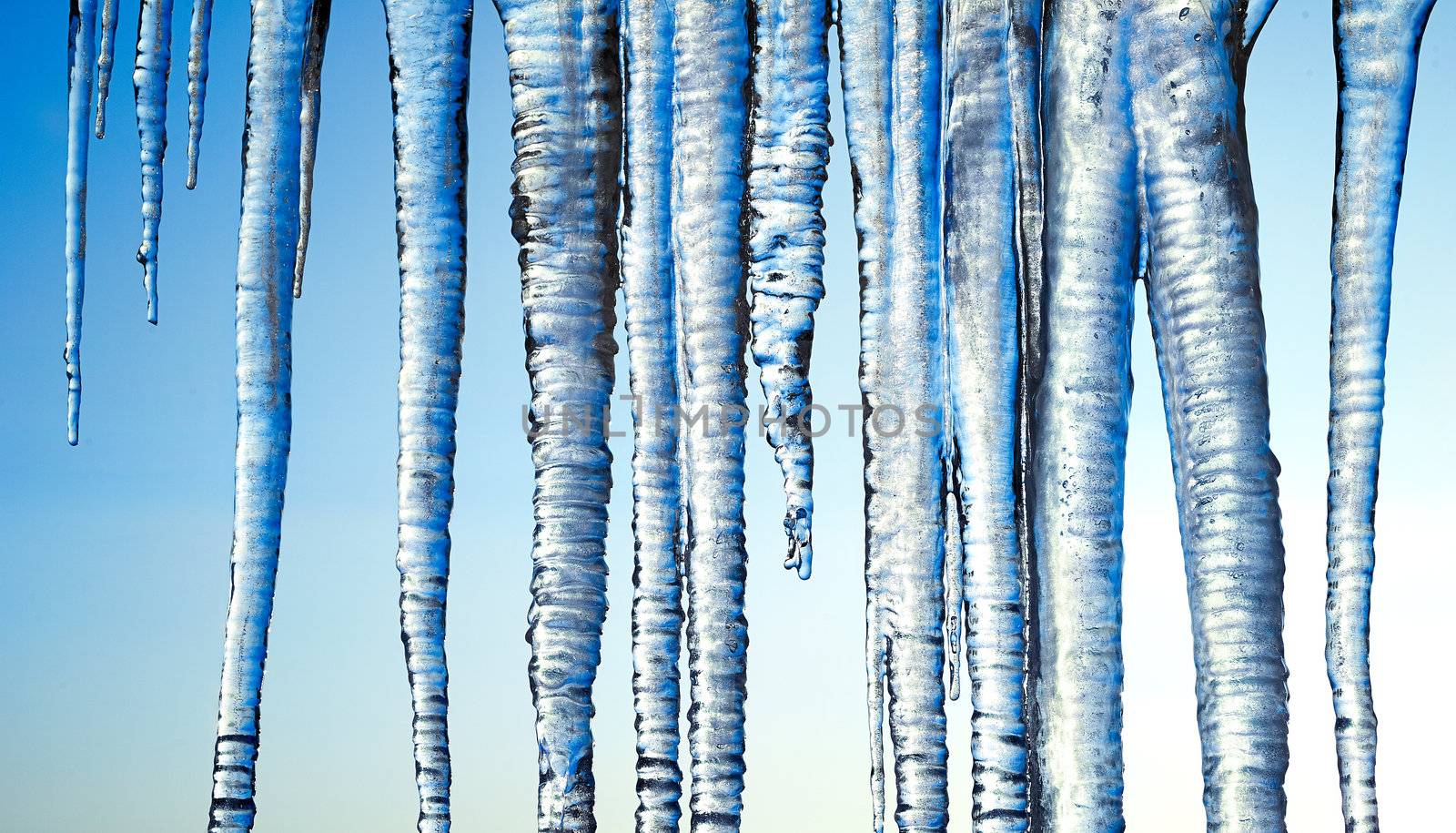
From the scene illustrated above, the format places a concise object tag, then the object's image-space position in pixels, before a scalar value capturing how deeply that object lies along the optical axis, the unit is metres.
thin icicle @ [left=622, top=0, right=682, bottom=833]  1.12
